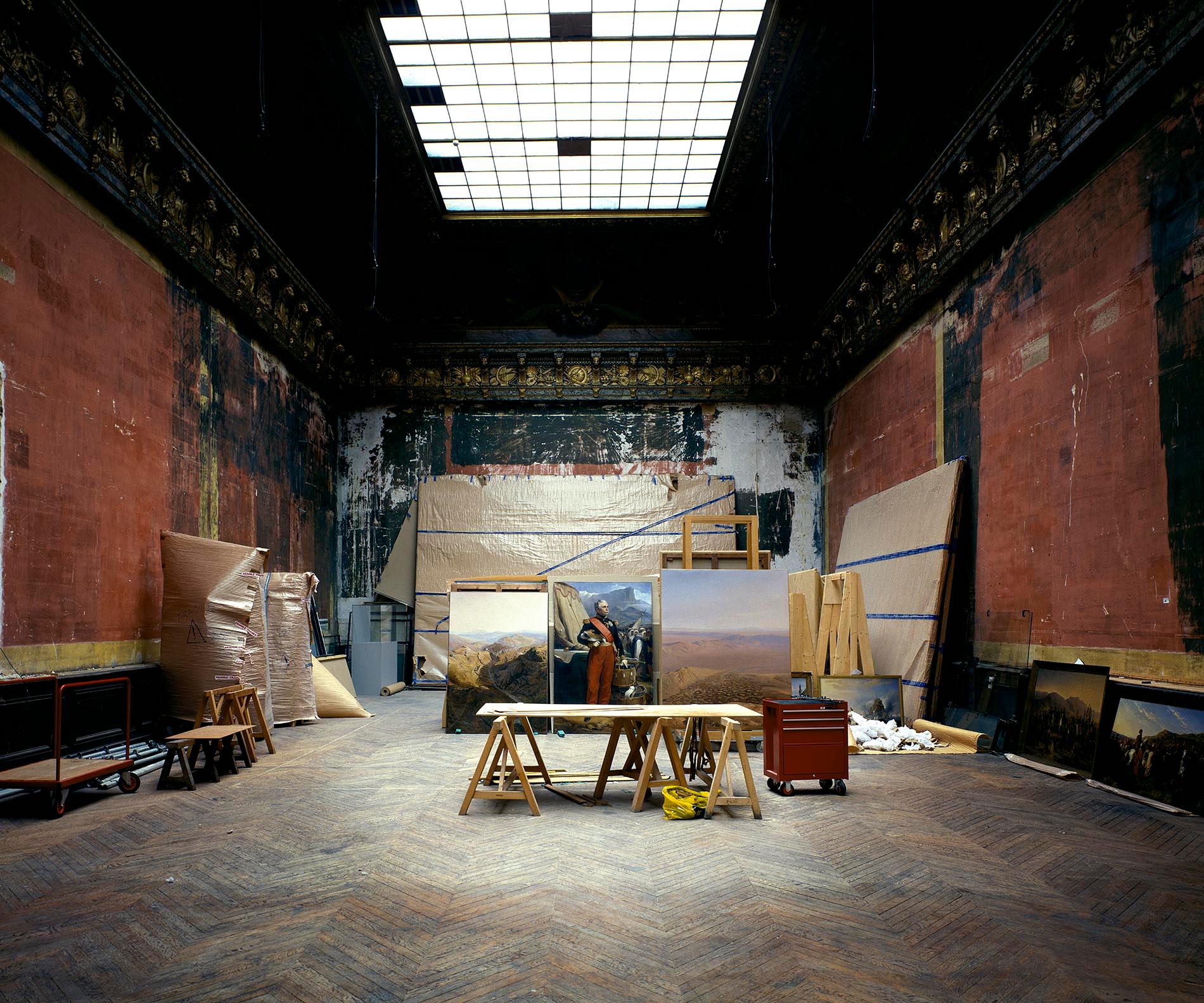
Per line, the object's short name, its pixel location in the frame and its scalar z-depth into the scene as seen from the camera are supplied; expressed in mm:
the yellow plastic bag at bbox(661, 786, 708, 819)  4812
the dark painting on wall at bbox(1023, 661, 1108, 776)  5770
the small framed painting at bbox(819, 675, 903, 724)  8000
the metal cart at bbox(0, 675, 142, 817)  4789
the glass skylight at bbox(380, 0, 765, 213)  7441
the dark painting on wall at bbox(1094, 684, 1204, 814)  4824
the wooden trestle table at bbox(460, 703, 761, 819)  4932
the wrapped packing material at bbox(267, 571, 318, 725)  8508
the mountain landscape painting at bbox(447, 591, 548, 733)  8188
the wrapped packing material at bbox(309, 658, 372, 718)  9352
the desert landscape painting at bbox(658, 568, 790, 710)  7121
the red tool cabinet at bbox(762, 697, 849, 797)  5414
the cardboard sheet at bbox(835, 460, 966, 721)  8156
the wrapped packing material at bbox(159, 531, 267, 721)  7246
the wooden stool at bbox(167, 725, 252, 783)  5707
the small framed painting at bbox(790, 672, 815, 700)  8266
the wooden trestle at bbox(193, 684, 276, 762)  6406
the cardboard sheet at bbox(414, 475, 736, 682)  13227
